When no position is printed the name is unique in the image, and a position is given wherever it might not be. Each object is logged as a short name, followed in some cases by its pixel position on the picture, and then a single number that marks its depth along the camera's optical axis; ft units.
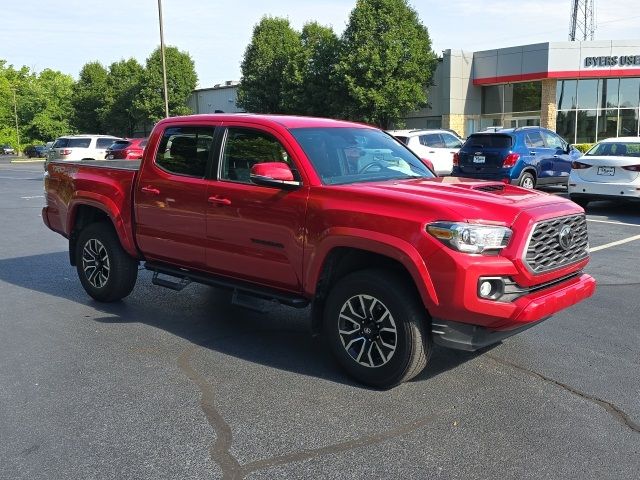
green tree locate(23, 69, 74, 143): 250.57
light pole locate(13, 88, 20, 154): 261.44
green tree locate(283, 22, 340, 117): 113.70
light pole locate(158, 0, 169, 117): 91.99
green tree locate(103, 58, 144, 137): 182.29
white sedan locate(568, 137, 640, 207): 39.45
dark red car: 70.79
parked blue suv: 49.11
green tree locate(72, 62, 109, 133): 196.03
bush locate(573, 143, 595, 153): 98.63
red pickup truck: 12.96
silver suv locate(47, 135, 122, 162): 81.56
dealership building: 105.50
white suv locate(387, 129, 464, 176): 58.95
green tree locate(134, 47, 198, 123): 163.02
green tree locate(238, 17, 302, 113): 124.16
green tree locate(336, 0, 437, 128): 106.32
